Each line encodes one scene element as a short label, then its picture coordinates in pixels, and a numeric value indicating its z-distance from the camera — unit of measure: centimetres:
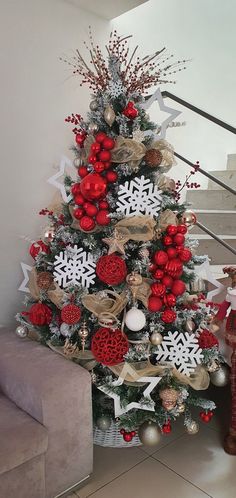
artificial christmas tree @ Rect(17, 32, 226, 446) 122
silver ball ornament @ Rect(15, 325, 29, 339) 144
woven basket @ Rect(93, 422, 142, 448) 143
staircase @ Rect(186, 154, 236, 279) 208
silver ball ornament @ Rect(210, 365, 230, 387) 140
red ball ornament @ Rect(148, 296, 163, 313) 123
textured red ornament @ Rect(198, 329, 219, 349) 133
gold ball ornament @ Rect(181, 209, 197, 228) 134
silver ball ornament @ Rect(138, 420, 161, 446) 122
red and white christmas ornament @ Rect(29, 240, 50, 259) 146
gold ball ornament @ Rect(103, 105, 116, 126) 126
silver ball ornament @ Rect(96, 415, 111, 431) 131
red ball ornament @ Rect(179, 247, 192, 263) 126
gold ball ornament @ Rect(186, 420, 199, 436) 128
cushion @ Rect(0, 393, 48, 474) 97
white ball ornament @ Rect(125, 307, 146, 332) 119
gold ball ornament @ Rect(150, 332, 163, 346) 123
